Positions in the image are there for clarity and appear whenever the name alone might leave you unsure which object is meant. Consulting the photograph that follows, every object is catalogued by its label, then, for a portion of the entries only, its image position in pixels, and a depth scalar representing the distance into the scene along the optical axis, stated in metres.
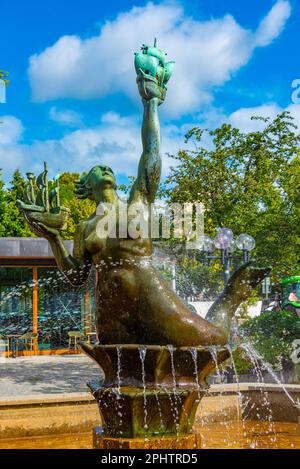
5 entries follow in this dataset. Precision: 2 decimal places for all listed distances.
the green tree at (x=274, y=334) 10.86
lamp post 12.83
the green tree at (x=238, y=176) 18.16
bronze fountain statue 4.60
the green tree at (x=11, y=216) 35.78
